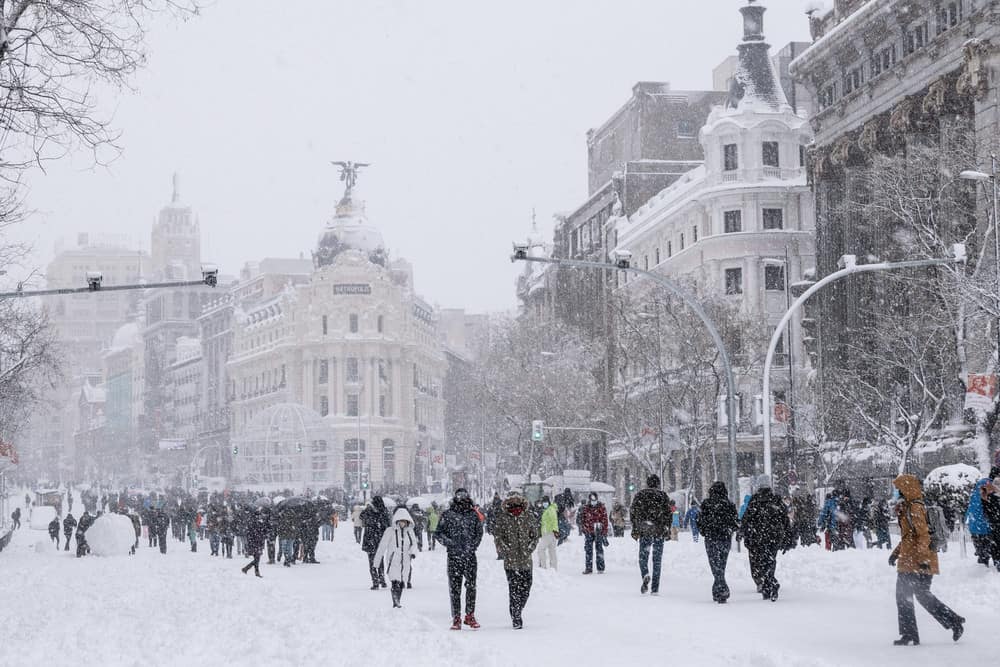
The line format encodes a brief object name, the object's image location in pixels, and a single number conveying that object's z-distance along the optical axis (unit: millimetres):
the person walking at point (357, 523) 43725
